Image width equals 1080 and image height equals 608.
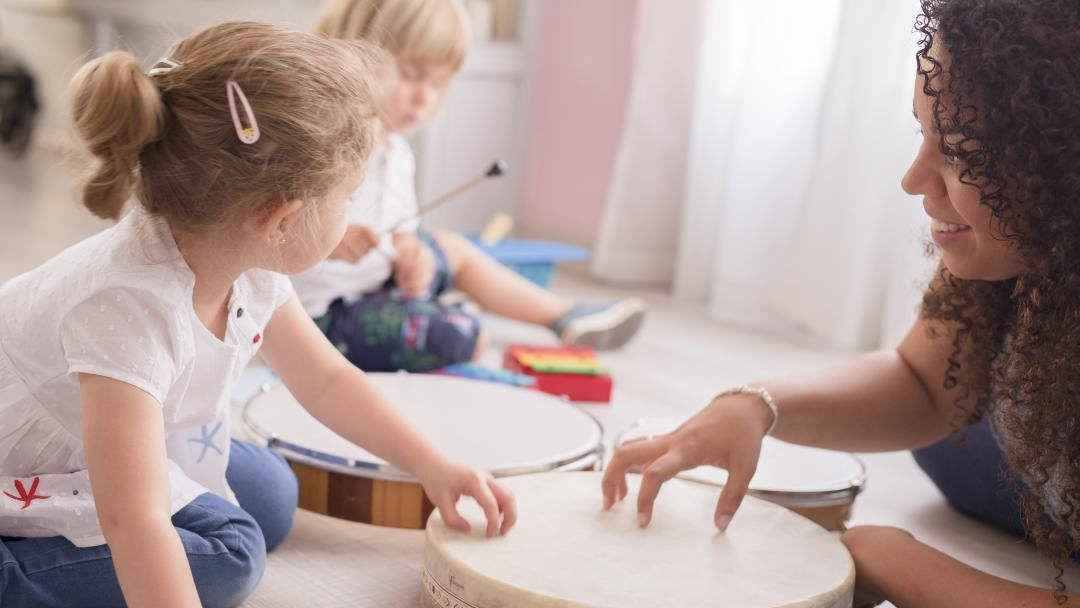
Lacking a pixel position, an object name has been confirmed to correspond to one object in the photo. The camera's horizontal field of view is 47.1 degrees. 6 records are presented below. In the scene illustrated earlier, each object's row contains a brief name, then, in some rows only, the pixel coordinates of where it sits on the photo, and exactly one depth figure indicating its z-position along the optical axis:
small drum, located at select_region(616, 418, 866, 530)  1.17
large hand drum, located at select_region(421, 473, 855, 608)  0.86
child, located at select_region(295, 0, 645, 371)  1.75
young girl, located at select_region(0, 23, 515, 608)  0.85
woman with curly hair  0.86
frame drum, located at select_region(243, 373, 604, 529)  1.17
